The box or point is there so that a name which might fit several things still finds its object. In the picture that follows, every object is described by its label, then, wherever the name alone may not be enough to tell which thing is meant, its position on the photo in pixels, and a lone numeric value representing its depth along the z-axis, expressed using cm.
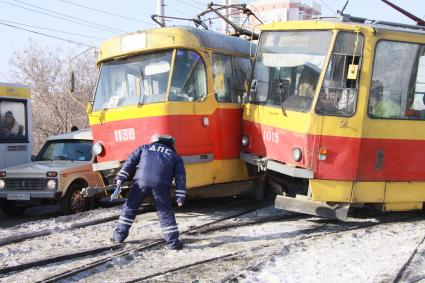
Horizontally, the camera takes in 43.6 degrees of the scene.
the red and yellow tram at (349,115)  786
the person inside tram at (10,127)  1325
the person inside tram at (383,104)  798
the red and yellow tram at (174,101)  873
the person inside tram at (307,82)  800
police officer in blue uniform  702
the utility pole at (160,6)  2039
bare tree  2983
